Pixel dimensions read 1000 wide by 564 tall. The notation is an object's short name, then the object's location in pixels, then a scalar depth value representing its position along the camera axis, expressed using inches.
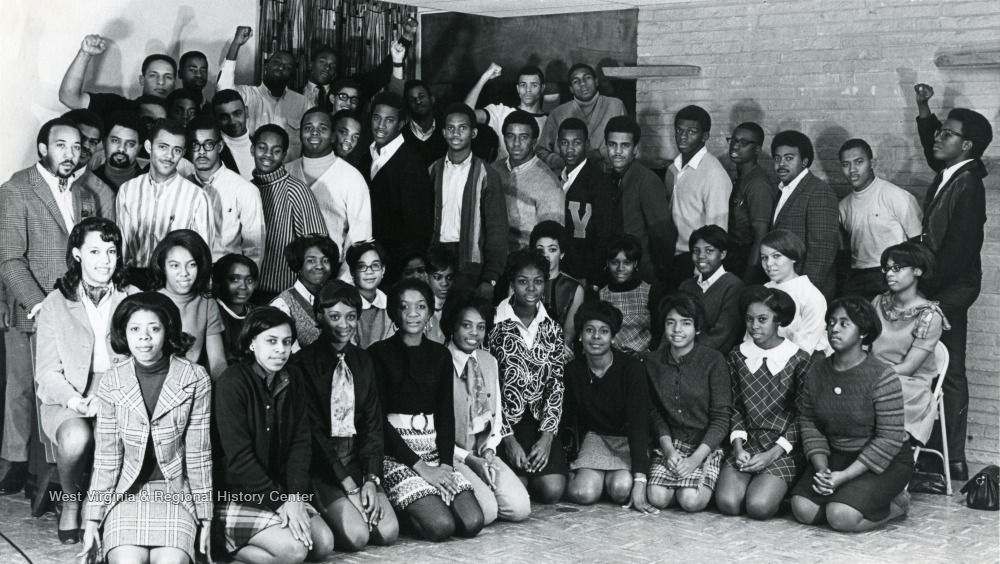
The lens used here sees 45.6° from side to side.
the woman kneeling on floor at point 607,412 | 214.5
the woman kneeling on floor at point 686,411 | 212.7
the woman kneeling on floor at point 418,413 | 194.1
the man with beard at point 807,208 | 242.2
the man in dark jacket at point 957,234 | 237.0
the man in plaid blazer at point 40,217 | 201.5
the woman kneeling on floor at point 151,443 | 162.9
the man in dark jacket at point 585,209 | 246.2
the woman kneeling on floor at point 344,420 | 185.5
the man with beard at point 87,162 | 209.5
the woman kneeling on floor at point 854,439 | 201.3
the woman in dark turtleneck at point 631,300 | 230.8
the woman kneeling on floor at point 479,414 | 203.6
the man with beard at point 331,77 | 274.7
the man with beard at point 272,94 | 267.3
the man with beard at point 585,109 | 279.1
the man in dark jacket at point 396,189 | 242.1
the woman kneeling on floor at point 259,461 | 172.1
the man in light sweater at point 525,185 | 244.8
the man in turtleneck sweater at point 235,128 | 241.0
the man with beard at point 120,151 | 216.4
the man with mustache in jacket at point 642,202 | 246.8
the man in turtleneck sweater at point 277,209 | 220.1
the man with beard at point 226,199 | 212.4
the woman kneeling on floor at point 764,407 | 211.0
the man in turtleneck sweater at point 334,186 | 232.2
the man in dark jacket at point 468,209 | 239.1
